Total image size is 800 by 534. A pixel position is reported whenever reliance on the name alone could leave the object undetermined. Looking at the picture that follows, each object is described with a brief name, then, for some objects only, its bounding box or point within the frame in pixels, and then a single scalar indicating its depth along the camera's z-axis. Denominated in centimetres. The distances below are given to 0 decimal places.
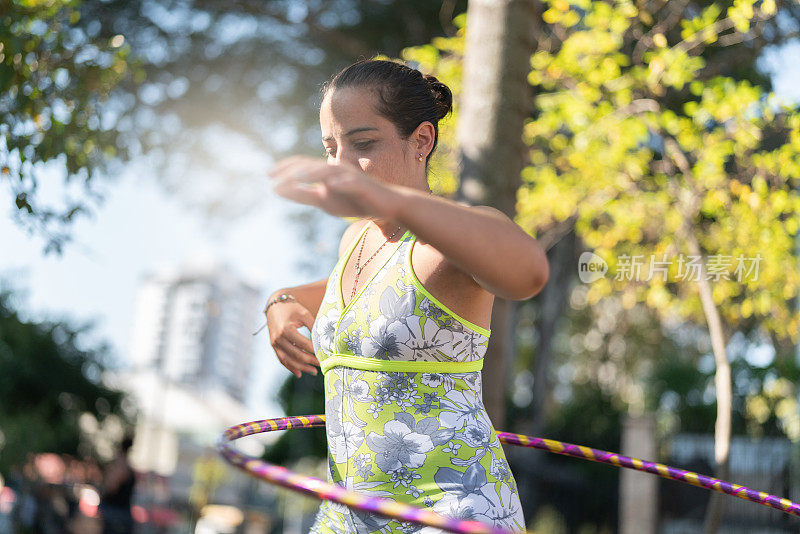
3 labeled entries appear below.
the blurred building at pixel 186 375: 1839
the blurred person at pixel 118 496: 956
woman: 186
